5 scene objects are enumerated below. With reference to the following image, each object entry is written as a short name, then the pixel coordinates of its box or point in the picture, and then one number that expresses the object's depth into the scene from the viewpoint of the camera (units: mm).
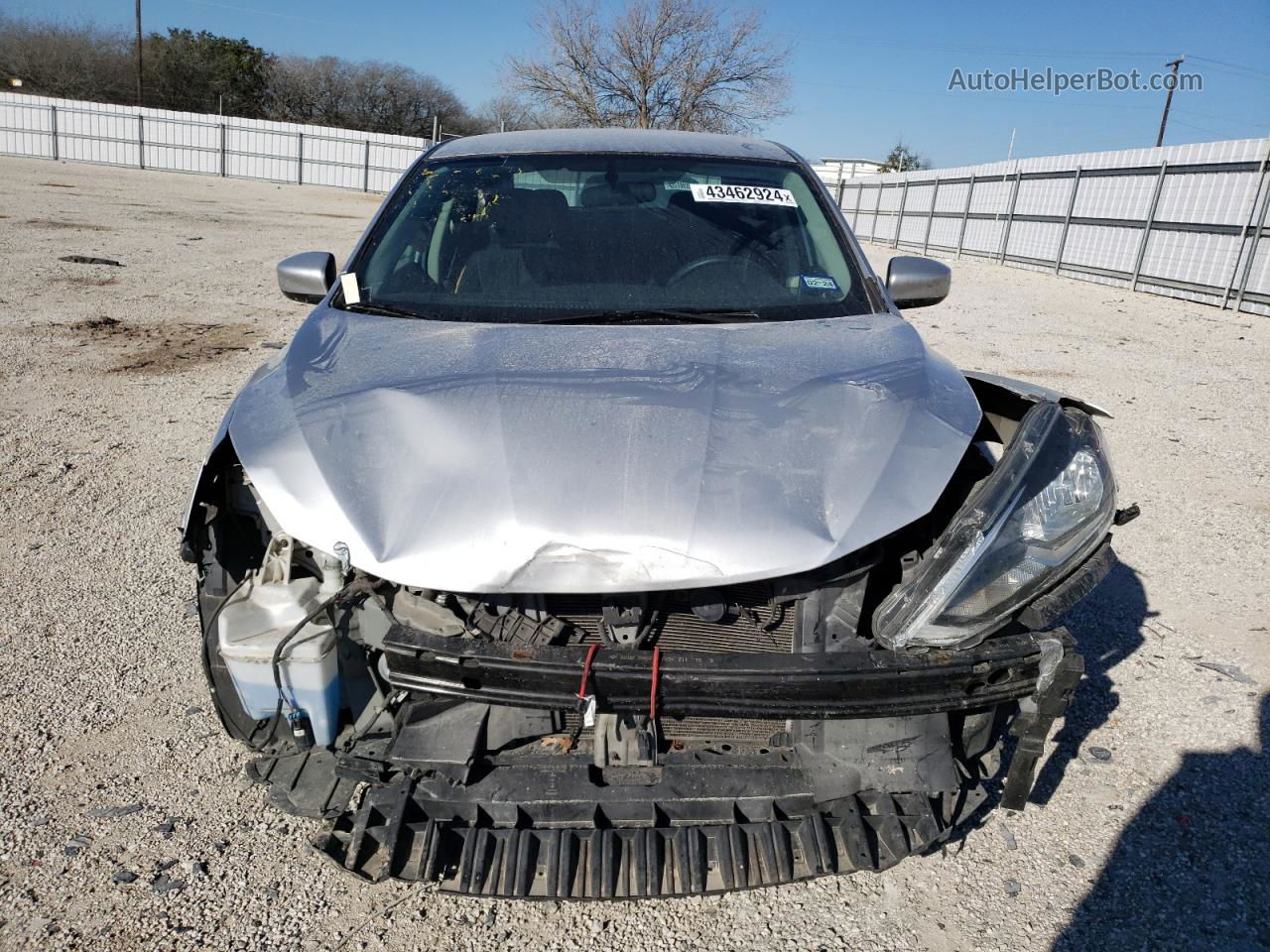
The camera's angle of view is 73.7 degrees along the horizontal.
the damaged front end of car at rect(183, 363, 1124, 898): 1728
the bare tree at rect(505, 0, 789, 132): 29500
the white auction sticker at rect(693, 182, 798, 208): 3113
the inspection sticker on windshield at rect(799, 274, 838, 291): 2879
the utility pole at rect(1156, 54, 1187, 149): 45888
